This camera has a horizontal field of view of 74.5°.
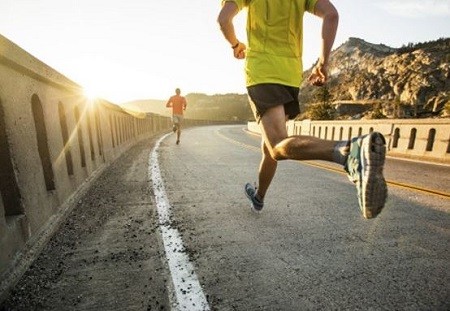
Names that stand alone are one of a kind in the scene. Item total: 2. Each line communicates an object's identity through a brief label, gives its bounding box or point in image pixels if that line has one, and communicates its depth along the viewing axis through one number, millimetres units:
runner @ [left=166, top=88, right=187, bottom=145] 14781
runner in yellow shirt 2551
